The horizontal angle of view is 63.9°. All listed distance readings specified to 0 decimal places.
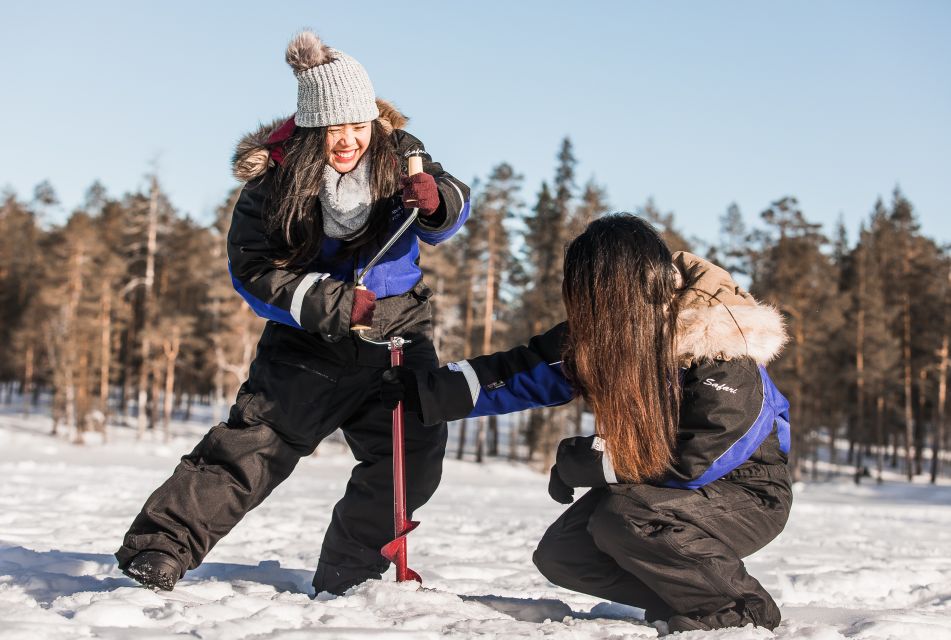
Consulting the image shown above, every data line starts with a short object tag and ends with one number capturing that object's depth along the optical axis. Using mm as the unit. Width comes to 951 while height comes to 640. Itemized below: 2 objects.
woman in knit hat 2990
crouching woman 2557
